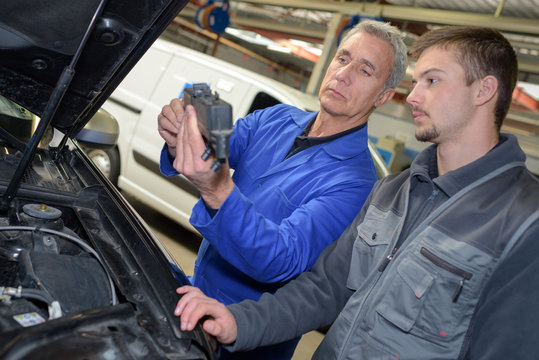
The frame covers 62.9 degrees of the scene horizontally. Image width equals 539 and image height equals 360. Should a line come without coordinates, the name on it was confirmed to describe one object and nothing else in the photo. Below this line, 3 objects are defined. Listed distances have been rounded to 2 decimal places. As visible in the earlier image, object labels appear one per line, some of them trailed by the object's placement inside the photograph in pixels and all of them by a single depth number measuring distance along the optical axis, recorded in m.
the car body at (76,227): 0.95
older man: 1.23
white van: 3.82
